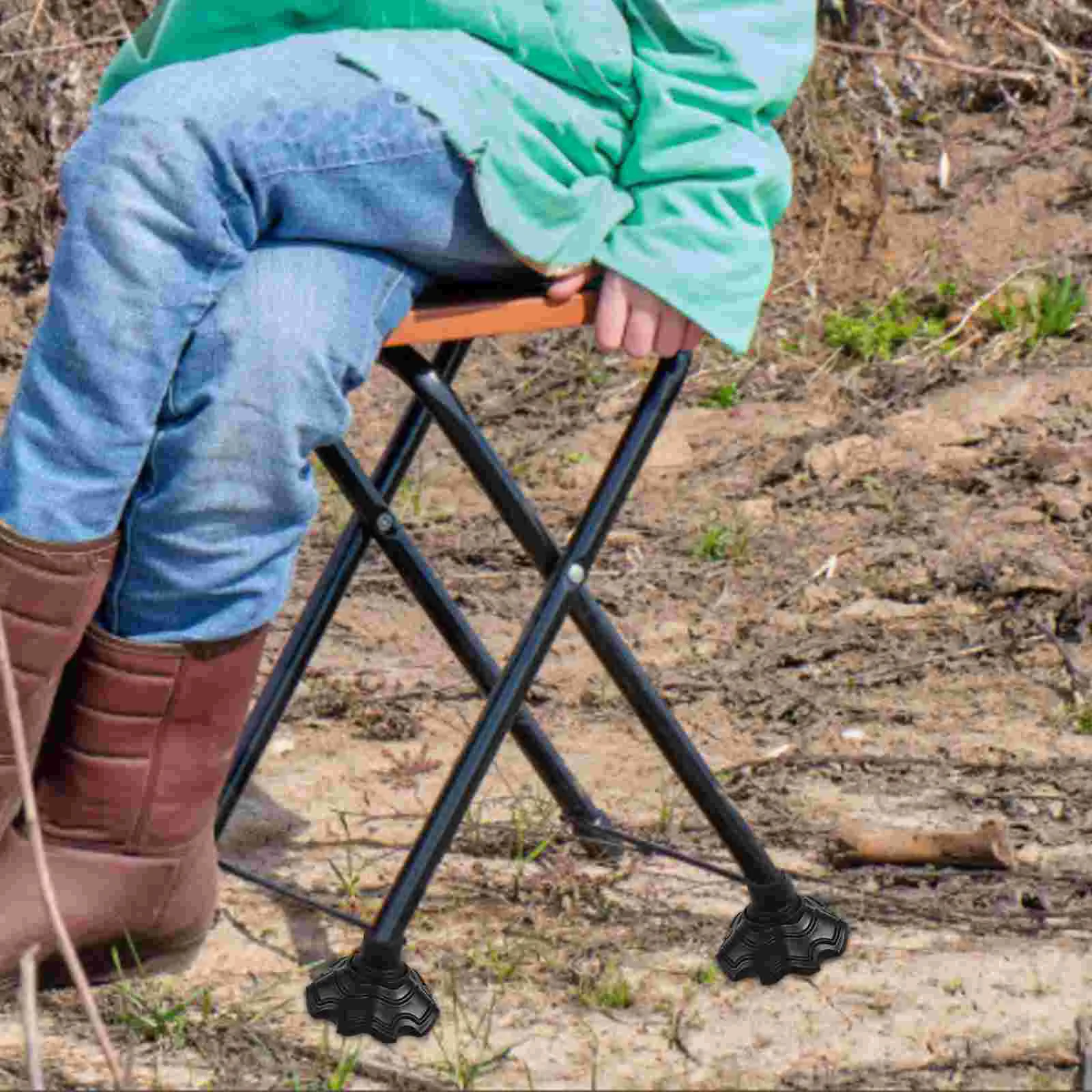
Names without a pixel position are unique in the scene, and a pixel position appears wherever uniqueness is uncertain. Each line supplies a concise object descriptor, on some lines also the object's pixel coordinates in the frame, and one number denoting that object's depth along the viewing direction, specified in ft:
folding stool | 17.57
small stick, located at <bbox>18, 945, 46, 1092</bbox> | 11.64
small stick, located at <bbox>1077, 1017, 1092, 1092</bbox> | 16.47
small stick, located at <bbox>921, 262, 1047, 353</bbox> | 33.40
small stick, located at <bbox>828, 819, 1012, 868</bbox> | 20.79
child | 15.67
